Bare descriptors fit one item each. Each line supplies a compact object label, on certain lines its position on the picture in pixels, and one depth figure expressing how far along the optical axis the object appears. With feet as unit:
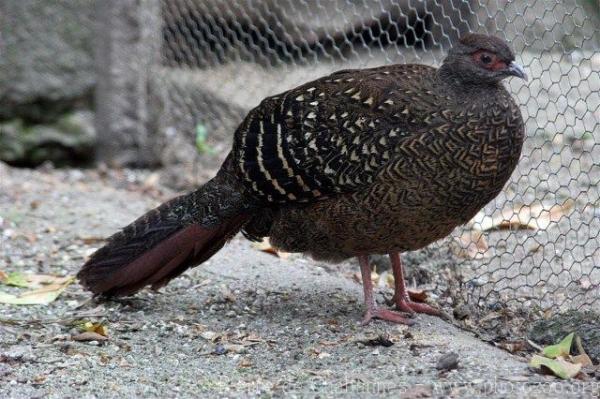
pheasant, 27.07
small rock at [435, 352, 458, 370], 24.47
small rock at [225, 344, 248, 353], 28.02
